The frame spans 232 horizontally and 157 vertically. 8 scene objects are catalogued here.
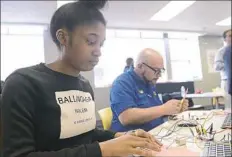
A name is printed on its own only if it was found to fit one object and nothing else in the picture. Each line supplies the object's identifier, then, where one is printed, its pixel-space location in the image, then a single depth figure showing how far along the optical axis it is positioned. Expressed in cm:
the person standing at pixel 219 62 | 365
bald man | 147
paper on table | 87
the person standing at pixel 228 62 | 278
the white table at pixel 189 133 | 100
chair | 183
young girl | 59
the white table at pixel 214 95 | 371
